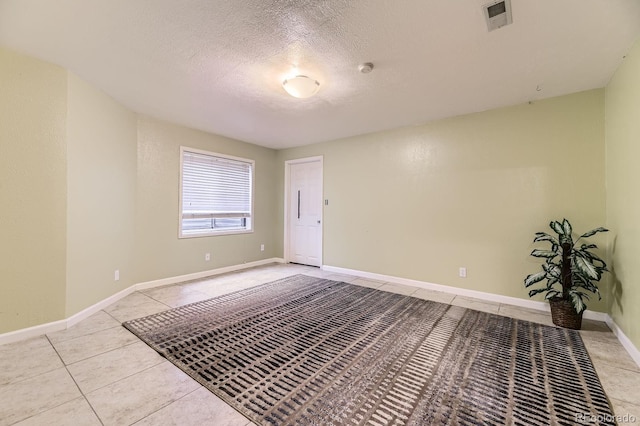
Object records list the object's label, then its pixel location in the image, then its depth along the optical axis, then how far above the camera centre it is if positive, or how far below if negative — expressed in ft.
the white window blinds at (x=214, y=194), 14.26 +1.19
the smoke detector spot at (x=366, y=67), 7.84 +4.51
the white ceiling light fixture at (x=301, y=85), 8.30 +4.17
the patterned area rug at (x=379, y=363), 4.99 -3.75
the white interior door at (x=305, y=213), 17.57 +0.07
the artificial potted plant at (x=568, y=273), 8.16 -1.88
